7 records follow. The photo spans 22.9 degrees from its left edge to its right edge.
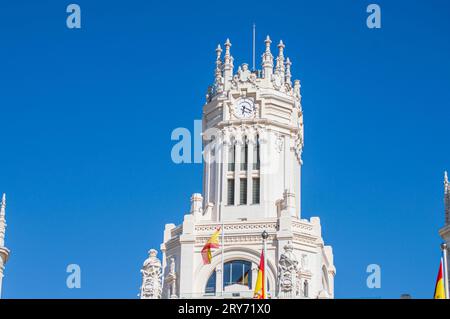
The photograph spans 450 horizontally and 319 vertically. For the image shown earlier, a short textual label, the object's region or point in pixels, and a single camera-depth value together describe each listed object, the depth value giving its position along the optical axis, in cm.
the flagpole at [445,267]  6619
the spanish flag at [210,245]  9519
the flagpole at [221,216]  9775
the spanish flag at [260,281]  7290
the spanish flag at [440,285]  6638
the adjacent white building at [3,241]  7444
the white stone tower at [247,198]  9875
